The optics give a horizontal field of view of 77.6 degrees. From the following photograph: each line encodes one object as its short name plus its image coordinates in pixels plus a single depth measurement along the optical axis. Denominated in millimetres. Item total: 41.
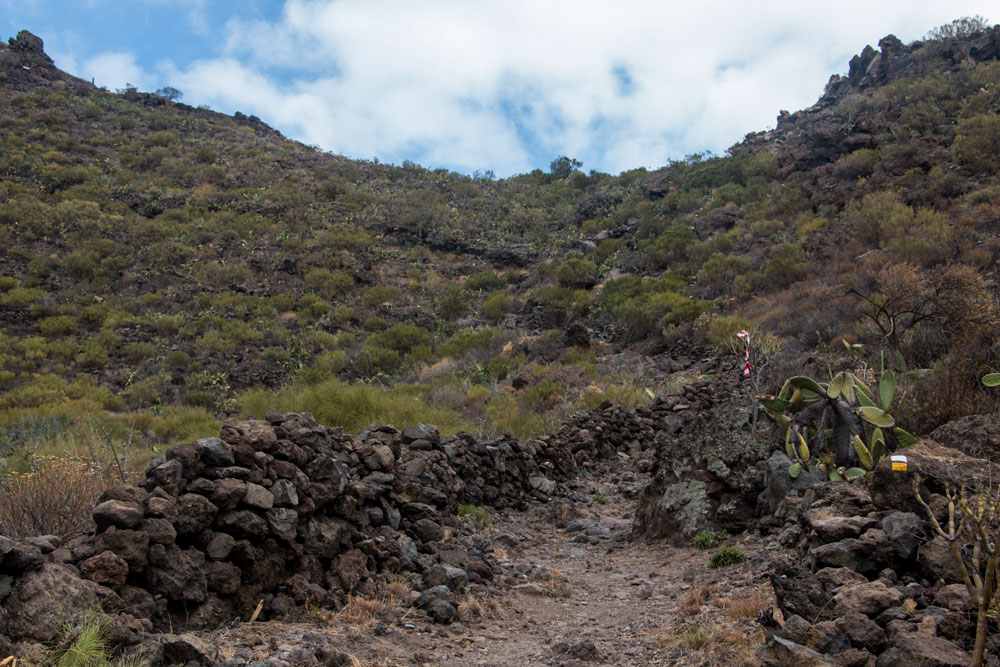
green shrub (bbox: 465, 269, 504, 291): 29625
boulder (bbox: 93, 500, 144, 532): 3441
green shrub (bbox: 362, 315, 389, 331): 23797
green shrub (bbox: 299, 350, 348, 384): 17703
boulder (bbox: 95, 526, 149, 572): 3389
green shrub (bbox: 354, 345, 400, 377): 19391
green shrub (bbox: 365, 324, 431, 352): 21750
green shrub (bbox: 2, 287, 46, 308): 21734
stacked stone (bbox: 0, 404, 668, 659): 3051
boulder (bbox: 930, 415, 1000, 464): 4332
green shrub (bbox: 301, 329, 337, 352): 21203
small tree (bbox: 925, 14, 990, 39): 40341
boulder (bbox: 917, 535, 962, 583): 3098
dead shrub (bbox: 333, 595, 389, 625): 4207
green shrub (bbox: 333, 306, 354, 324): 24094
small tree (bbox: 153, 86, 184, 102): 54562
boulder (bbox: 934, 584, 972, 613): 2752
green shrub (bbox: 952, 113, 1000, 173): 21328
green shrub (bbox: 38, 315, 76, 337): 20484
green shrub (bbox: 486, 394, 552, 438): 11203
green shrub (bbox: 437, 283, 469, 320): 26219
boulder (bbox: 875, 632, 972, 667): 2462
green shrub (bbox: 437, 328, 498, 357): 20422
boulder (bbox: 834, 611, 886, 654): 2770
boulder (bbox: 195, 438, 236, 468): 4230
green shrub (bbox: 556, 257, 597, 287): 26688
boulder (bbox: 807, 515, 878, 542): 3750
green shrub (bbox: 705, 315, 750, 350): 15545
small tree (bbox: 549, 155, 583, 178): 53938
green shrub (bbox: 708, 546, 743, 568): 5195
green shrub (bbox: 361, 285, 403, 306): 26234
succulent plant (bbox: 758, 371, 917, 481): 5305
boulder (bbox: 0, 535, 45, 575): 2869
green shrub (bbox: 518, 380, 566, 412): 13352
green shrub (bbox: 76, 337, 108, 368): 18766
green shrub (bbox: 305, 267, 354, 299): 26328
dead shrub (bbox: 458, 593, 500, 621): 4699
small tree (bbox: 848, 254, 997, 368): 7559
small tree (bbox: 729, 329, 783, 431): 7300
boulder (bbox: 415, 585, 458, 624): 4520
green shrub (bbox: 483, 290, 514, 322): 25594
